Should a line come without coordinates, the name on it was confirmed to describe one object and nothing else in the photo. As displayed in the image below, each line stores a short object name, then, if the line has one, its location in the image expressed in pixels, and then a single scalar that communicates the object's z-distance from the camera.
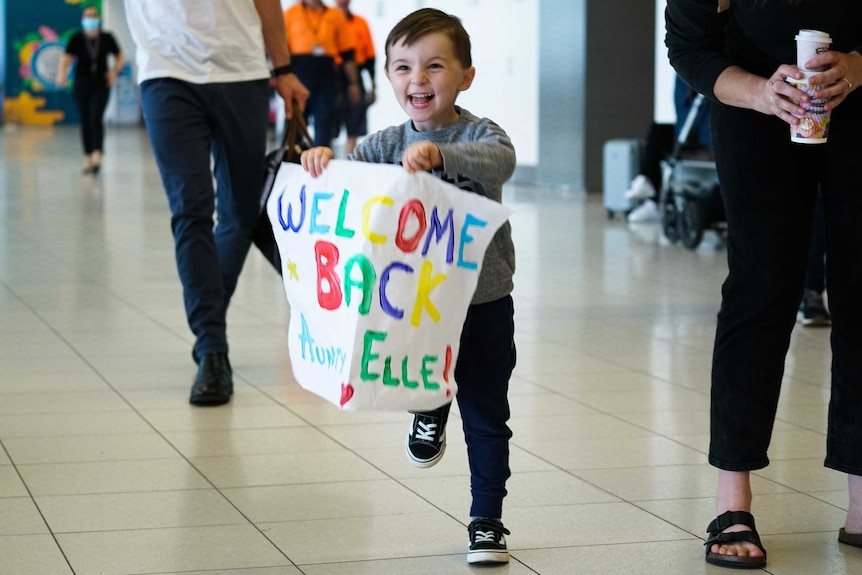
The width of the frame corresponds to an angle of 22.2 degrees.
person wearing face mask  26.82
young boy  4.56
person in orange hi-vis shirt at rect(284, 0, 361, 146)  20.24
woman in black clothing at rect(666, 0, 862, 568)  4.65
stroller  14.52
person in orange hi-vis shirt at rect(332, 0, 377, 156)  21.89
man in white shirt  7.49
